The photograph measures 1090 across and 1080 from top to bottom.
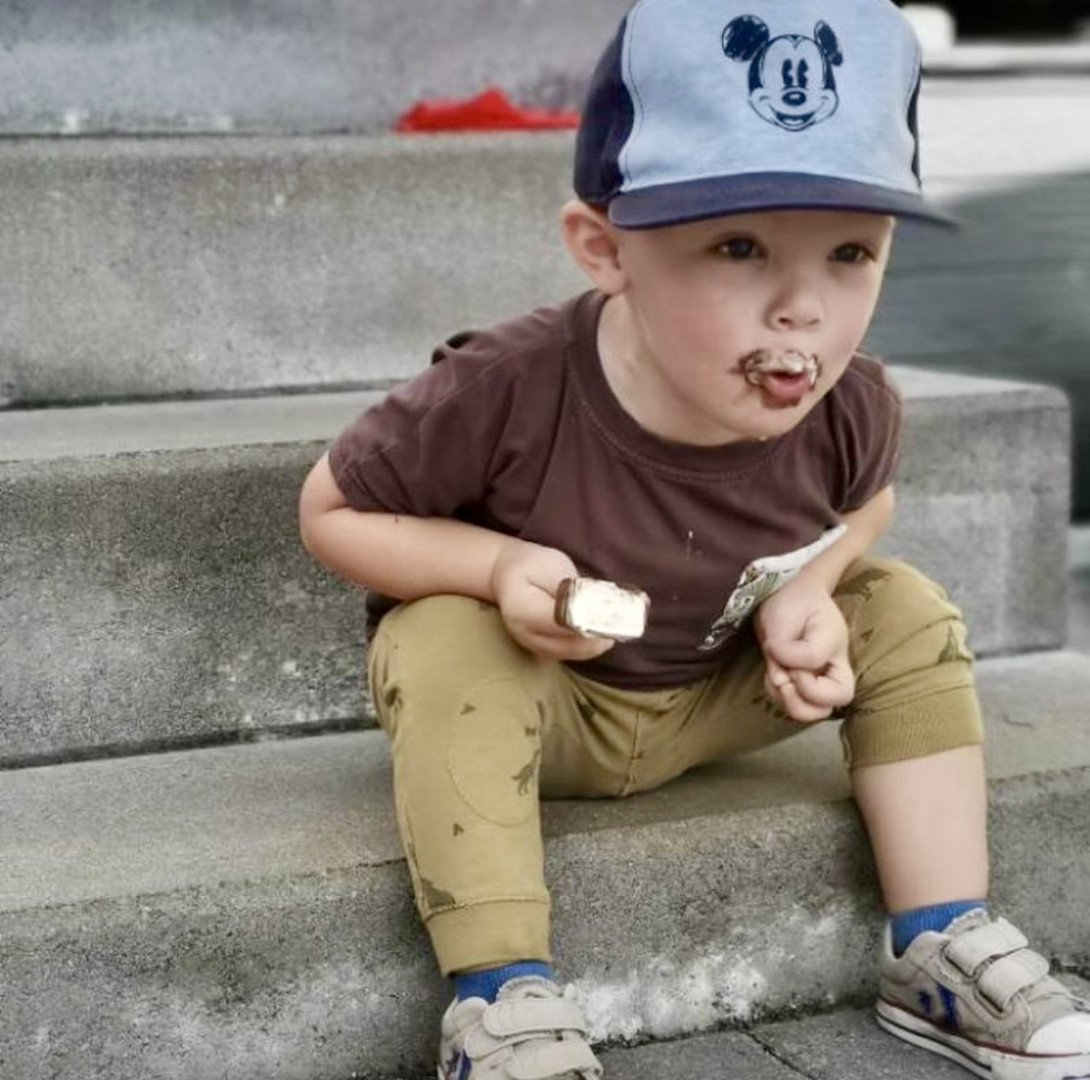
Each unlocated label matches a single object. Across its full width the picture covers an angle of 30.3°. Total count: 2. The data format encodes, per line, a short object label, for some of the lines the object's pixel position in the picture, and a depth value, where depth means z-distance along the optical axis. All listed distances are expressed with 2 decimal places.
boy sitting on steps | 1.60
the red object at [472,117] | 2.86
